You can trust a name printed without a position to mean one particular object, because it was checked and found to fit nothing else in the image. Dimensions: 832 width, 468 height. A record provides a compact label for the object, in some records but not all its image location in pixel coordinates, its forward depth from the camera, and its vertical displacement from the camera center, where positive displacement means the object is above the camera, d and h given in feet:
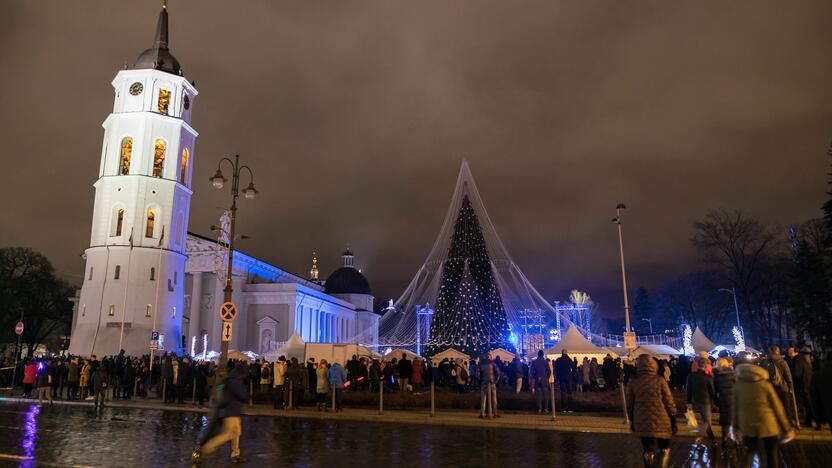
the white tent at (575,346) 104.22 +3.41
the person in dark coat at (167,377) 85.10 -1.70
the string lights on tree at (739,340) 145.57 +6.92
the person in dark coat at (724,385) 37.40 -1.32
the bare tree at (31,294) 220.23 +29.70
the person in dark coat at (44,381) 75.20 -2.01
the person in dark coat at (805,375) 50.72 -0.90
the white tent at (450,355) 109.91 +1.93
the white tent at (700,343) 120.98 +4.62
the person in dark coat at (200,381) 83.15 -2.28
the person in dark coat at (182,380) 82.53 -2.09
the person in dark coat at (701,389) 39.52 -1.66
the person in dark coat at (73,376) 89.66 -1.65
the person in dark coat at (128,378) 92.58 -2.02
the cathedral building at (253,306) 225.76 +26.57
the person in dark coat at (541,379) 64.28 -1.57
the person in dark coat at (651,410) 25.49 -2.03
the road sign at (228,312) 60.29 +5.62
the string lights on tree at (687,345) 139.52 +4.77
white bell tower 153.69 +40.35
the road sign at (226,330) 61.42 +3.77
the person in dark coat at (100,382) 70.59 -2.02
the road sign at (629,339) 73.21 +3.29
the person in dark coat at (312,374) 80.46 -1.21
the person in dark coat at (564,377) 68.03 -1.43
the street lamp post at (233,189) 66.51 +21.31
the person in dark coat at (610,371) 81.25 -0.85
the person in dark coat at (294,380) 74.38 -1.91
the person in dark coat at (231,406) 32.24 -2.30
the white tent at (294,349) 118.21 +3.35
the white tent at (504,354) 116.26 +2.21
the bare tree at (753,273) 171.22 +28.01
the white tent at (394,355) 103.72 +1.89
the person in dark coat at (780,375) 46.69 -0.89
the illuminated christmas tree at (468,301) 152.87 +17.66
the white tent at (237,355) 116.67 +2.11
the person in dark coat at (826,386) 24.03 -0.92
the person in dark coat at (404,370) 85.71 -0.72
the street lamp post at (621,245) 88.16 +19.35
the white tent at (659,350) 109.70 +2.94
